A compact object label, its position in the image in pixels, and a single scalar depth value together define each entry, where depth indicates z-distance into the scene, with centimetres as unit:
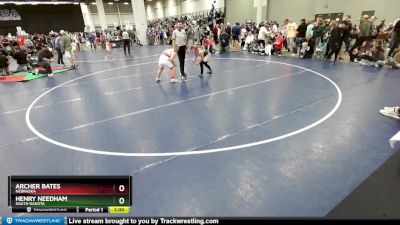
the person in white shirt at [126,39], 1705
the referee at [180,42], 893
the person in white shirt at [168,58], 866
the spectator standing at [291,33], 1387
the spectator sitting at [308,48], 1251
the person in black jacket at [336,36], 1094
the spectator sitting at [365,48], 1176
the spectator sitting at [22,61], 1288
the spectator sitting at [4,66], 1213
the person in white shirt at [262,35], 1446
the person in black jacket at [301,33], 1334
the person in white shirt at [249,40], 1596
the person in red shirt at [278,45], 1426
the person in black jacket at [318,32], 1224
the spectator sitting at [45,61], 1191
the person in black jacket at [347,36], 1126
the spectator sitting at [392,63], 939
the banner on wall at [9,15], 3397
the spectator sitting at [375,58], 984
